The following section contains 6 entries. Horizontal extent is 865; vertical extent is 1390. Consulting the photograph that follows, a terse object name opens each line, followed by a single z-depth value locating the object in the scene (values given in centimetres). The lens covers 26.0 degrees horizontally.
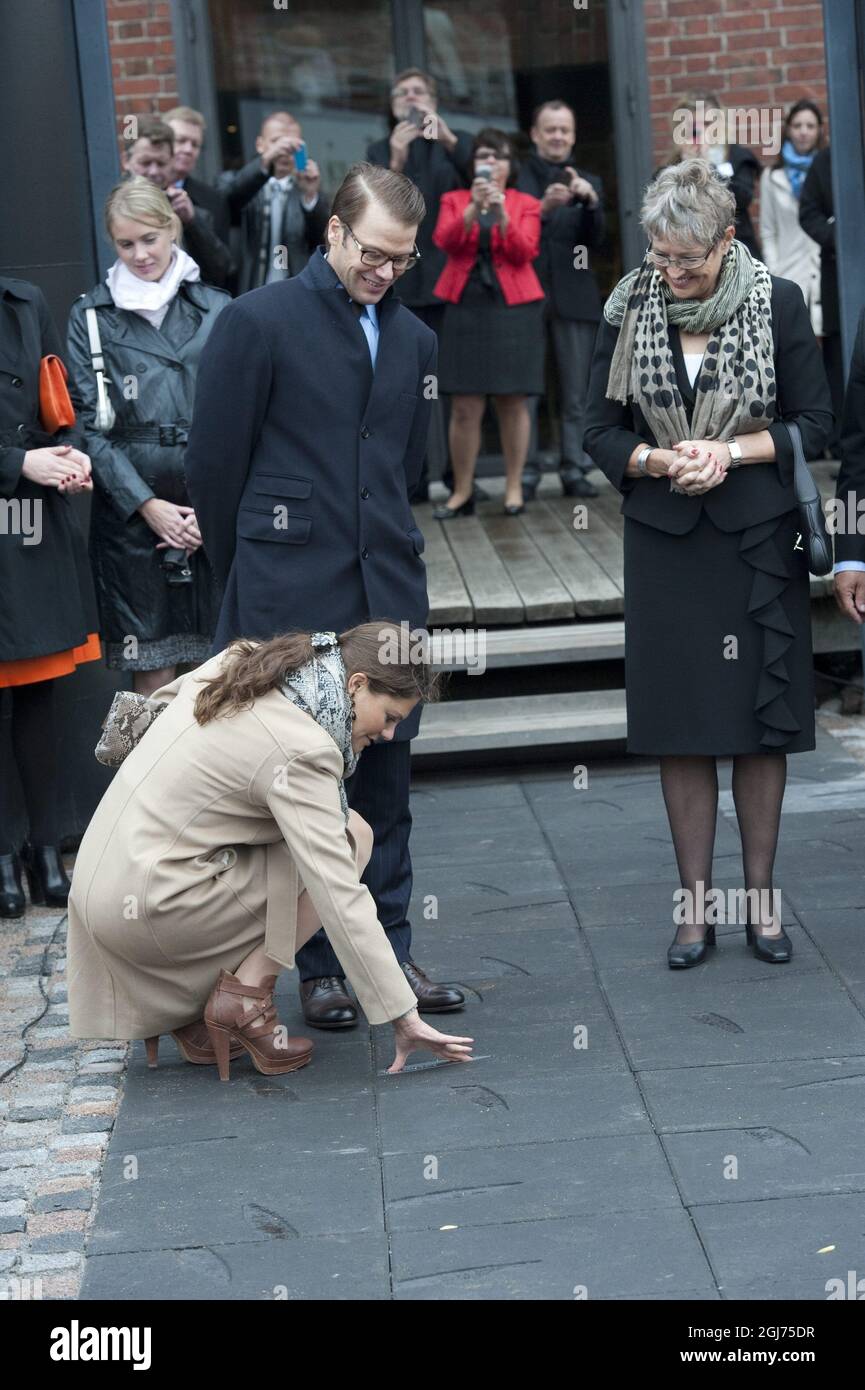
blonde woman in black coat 571
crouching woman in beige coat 383
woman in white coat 911
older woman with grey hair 447
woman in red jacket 859
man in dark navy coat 421
